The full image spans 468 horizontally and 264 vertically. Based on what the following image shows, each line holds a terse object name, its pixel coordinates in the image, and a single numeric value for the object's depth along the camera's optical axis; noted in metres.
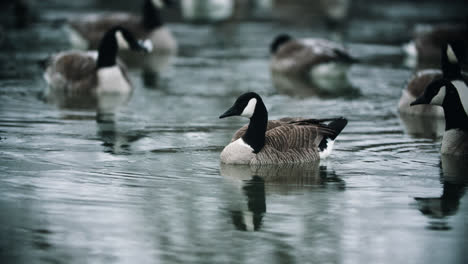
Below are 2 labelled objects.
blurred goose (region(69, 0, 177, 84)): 19.91
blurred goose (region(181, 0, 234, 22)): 27.35
